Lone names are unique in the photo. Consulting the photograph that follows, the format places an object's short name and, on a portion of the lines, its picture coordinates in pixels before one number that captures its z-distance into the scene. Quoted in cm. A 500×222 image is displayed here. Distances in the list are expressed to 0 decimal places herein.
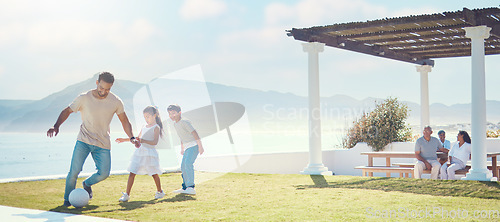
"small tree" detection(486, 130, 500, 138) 1805
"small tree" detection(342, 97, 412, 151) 1744
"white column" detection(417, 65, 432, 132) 1725
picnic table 1205
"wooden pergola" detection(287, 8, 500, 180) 1098
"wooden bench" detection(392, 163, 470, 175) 1149
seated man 1150
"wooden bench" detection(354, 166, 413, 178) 1210
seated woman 1151
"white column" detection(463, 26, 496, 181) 1098
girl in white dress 847
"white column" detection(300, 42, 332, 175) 1297
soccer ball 766
